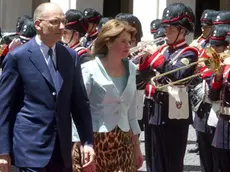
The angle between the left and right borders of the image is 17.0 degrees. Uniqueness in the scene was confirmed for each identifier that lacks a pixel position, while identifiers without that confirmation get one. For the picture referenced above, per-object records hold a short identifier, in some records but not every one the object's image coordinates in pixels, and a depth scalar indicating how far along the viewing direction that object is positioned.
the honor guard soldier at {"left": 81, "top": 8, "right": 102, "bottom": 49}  9.64
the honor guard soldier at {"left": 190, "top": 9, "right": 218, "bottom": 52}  10.03
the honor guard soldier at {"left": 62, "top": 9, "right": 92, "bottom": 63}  7.85
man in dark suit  4.60
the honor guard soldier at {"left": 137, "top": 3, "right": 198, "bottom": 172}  6.90
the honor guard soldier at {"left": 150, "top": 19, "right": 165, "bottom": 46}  9.72
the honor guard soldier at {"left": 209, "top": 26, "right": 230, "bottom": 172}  6.28
